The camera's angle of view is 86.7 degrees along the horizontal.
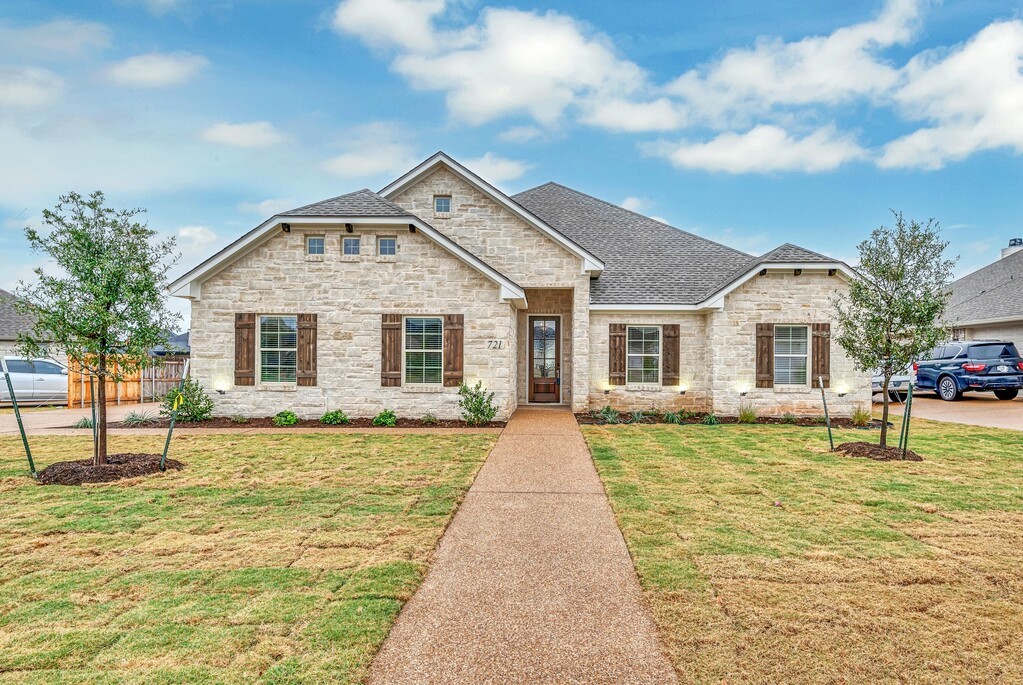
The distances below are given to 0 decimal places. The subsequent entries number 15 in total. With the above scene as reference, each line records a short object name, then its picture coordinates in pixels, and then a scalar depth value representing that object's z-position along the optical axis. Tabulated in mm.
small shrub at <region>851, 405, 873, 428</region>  12844
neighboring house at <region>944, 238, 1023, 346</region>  21609
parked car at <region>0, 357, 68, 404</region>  16656
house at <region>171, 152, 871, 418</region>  12922
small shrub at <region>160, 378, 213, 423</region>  12617
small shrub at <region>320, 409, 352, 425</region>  12484
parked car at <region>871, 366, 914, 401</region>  18781
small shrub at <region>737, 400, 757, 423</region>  13320
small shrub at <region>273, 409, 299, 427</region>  12453
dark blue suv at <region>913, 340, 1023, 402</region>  17672
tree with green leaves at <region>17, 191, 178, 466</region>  7090
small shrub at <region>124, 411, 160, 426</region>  12664
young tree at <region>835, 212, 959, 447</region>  8625
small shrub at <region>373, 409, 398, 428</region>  12375
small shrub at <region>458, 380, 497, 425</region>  12500
